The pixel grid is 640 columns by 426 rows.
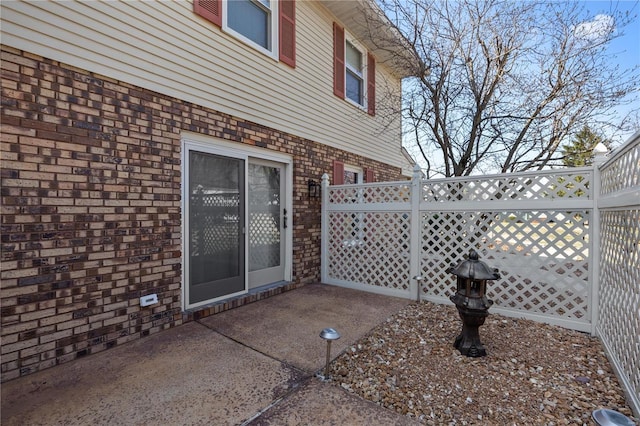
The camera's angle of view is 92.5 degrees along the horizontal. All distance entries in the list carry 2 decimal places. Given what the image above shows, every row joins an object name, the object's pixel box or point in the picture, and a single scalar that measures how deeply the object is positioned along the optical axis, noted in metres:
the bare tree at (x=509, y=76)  5.11
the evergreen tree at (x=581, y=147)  5.46
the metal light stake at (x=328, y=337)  2.29
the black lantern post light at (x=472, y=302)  2.75
